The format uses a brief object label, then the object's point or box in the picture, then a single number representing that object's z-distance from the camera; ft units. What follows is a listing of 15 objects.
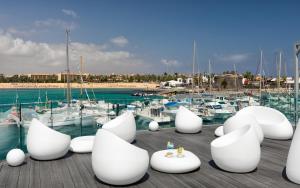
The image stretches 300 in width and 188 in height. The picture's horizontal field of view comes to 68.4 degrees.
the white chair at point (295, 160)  12.76
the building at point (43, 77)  314.35
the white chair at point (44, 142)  16.61
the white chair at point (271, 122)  22.81
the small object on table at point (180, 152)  15.51
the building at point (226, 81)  187.95
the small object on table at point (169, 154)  15.55
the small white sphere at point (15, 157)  15.77
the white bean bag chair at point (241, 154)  14.36
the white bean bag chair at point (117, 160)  12.65
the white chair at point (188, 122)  25.65
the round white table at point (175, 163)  14.56
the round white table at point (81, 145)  18.63
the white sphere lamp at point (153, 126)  27.06
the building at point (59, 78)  305.16
